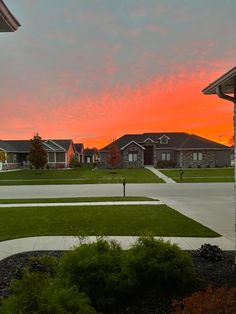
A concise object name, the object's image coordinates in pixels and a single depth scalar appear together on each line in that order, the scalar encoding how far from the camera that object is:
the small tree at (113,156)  32.97
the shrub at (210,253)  4.57
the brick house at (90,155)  62.51
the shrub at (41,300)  2.35
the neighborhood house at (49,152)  40.57
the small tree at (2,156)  34.46
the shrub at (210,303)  2.24
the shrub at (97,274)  3.25
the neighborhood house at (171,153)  36.41
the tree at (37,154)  28.95
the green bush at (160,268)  3.41
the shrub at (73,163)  38.63
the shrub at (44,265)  3.91
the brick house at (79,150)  50.54
